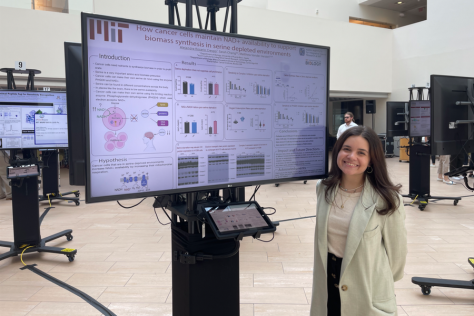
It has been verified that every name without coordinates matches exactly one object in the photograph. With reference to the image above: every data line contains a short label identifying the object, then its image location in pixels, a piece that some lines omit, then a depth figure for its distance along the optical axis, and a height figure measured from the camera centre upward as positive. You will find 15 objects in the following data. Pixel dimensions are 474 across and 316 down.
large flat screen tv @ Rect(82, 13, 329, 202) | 1.28 +0.11
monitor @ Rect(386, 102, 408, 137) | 6.39 +0.29
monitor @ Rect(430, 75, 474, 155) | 2.38 +0.13
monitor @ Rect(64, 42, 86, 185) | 1.38 +0.15
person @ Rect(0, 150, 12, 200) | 6.30 -0.83
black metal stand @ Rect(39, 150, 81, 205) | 6.12 -0.77
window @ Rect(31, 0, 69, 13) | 8.14 +3.02
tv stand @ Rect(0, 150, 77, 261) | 3.42 -0.79
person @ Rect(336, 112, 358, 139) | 7.33 +0.30
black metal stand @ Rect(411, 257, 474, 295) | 2.59 -1.10
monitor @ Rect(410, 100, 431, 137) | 5.46 +0.26
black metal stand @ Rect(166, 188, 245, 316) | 1.56 -0.61
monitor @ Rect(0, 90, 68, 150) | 3.19 +0.15
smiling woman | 1.48 -0.43
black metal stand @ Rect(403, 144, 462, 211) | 5.46 -0.63
